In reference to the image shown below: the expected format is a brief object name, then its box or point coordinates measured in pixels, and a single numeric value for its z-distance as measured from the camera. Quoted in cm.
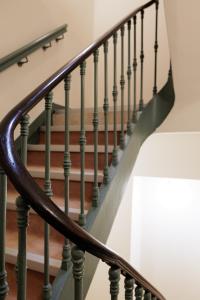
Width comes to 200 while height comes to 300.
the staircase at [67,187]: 90
